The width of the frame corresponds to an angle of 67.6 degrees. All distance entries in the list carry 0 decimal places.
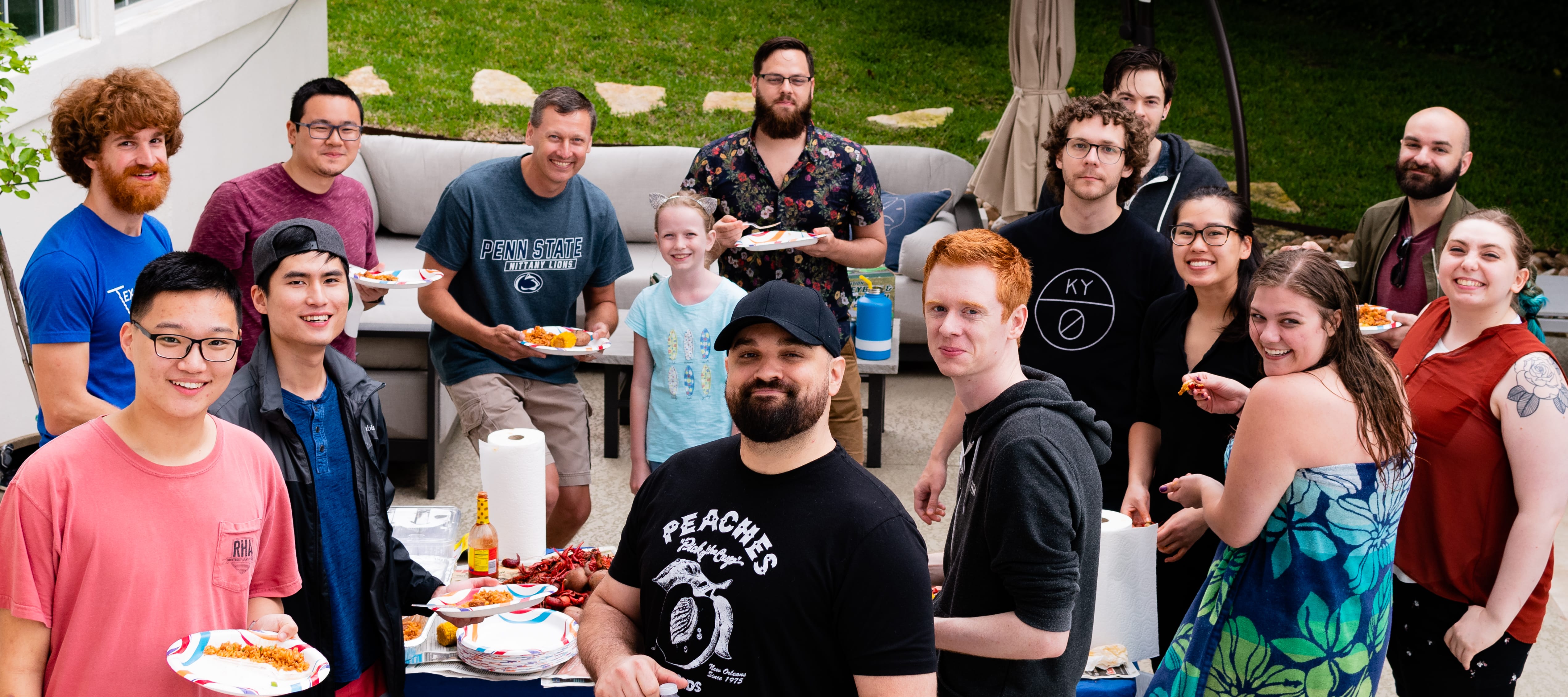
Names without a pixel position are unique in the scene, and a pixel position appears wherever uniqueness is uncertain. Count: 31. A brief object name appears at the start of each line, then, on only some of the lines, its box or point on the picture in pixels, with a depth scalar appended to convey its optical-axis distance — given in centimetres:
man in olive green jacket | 431
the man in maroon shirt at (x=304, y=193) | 391
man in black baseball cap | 206
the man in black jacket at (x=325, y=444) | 271
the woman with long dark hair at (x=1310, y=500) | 265
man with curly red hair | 309
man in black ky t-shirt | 386
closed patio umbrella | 743
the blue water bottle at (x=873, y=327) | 634
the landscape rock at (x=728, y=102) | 1323
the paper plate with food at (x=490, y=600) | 306
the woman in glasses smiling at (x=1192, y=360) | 348
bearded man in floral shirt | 458
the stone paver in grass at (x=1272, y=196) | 1204
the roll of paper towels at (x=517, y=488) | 350
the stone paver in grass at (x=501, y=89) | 1262
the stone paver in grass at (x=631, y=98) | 1290
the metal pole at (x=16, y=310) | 395
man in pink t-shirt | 218
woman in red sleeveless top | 299
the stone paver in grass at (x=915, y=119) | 1341
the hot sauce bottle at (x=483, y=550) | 340
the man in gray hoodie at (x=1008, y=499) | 229
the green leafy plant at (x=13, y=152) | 364
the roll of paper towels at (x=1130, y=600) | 307
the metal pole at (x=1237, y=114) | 697
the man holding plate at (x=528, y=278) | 425
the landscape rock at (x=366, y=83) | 1247
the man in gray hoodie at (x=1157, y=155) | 461
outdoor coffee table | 630
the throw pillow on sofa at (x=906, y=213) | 839
